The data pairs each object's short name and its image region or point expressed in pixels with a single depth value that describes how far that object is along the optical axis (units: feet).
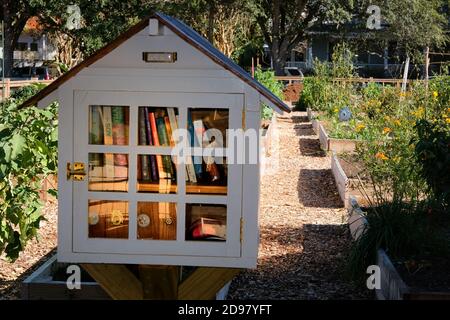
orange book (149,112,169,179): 13.85
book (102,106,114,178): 13.85
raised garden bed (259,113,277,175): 39.52
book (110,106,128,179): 13.89
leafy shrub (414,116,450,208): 18.99
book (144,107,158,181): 13.92
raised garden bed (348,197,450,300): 15.25
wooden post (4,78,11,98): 60.08
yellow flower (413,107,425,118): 31.54
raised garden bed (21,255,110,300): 17.67
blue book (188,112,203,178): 13.82
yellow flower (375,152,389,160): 25.54
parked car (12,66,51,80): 165.68
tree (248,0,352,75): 125.80
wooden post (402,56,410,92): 56.41
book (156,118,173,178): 13.84
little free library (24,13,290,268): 13.41
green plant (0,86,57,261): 17.93
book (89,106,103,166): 13.83
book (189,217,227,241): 13.96
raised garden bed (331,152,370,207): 29.30
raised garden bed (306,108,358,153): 43.09
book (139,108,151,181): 13.87
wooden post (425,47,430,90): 49.34
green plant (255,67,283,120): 69.14
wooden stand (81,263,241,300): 14.42
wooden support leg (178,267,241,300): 14.39
